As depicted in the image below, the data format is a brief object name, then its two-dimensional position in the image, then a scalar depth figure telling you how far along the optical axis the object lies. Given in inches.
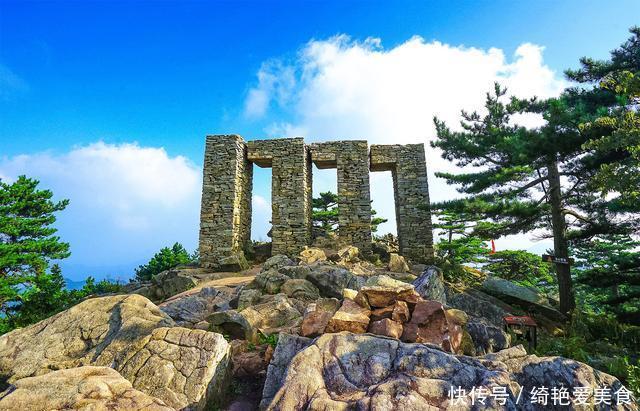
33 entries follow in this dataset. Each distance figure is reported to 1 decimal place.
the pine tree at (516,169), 385.4
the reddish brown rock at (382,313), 201.5
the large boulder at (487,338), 223.5
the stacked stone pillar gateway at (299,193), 571.2
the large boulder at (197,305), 278.2
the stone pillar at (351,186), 578.2
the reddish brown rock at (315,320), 188.7
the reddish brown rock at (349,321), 183.9
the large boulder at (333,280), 330.6
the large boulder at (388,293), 211.5
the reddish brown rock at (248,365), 184.4
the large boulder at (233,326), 231.0
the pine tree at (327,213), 875.4
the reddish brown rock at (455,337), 192.5
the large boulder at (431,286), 280.2
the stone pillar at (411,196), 579.2
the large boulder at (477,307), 346.9
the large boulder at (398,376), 123.9
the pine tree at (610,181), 290.8
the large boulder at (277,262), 443.6
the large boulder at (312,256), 460.3
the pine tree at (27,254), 529.0
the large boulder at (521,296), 412.5
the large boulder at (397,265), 469.7
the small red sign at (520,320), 276.2
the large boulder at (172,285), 442.9
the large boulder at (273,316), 255.3
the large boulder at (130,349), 157.4
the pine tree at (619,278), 384.2
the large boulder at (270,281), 340.5
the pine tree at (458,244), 797.9
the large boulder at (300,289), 318.7
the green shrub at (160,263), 797.2
